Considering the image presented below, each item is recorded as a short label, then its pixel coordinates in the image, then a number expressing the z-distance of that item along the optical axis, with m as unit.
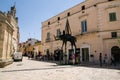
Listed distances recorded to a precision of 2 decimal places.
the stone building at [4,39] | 8.16
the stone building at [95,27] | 12.08
